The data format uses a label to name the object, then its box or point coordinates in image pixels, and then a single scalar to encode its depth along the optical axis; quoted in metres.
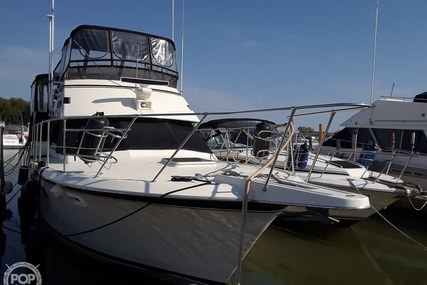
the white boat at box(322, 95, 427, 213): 9.80
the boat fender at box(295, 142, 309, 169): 7.40
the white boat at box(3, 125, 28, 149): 28.04
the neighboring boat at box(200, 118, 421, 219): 6.32
